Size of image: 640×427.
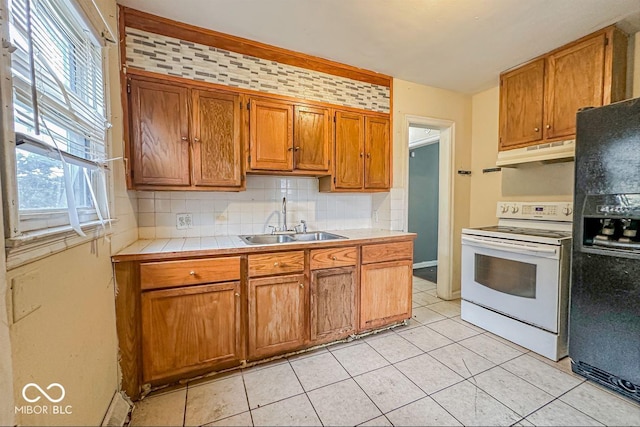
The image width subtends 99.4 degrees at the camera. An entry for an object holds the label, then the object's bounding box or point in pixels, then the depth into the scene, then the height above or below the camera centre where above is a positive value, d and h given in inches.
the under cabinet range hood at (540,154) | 85.1 +16.4
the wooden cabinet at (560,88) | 77.9 +36.8
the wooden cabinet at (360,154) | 100.0 +18.7
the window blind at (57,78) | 33.5 +19.2
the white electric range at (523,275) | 79.0 -23.6
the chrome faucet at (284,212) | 101.4 -3.6
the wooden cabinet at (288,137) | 86.4 +22.1
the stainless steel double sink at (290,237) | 96.1 -12.6
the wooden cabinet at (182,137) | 73.2 +19.1
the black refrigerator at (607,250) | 62.2 -11.7
